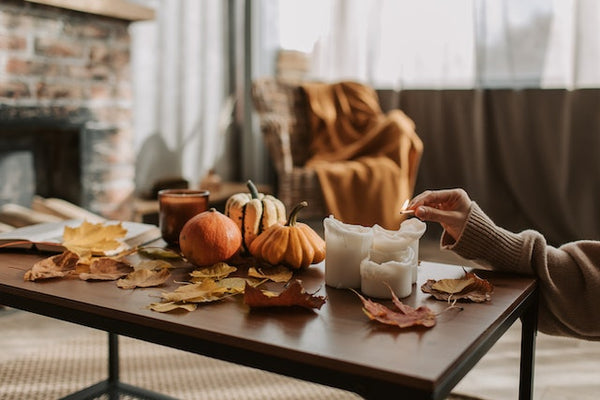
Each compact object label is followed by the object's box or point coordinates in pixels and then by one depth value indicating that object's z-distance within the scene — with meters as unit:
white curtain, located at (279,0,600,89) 3.16
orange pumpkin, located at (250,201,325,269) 1.10
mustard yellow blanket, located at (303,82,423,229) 2.95
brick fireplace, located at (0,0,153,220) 2.28
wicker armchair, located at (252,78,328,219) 2.94
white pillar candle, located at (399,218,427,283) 0.97
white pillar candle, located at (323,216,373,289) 0.99
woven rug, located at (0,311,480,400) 1.57
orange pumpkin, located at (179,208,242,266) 1.11
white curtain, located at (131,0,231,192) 3.12
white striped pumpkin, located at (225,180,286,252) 1.21
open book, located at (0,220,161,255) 1.24
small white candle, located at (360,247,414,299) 0.93
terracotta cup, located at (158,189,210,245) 1.31
